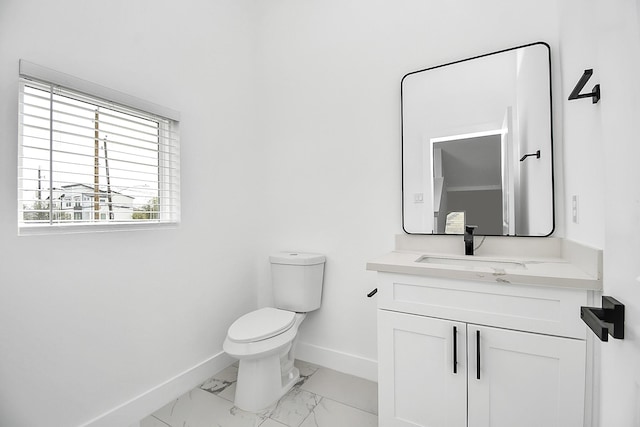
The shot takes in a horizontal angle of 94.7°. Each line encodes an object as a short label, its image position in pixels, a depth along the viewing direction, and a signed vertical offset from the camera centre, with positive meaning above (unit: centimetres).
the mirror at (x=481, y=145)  148 +38
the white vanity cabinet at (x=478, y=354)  103 -54
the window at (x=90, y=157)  124 +28
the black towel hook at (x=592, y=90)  97 +44
